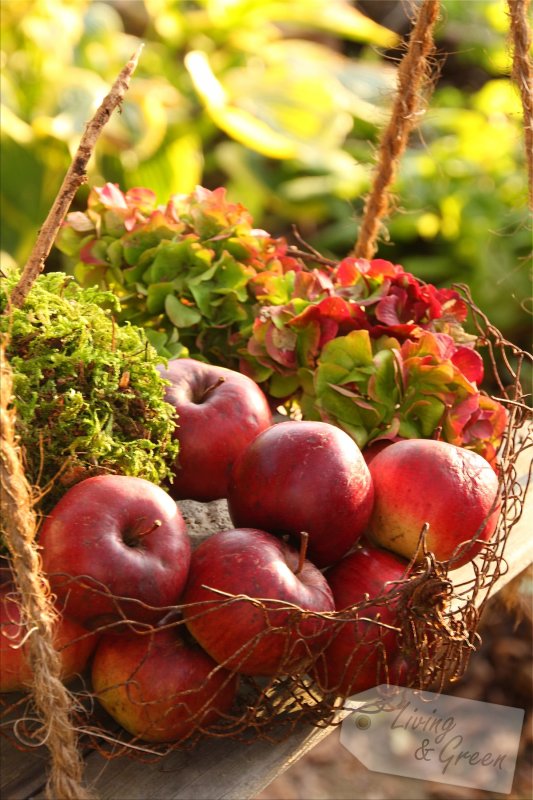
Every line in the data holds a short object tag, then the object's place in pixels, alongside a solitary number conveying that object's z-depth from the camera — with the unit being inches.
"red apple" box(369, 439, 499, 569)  56.0
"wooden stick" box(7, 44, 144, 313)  53.8
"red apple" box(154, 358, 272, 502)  57.4
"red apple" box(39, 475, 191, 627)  53.1
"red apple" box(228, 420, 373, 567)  55.0
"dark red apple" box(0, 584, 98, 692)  53.3
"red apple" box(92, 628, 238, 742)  53.8
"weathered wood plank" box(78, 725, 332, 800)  54.3
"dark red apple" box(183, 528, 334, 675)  53.3
